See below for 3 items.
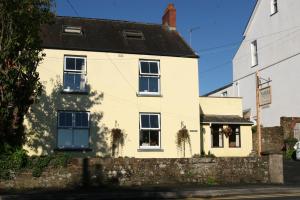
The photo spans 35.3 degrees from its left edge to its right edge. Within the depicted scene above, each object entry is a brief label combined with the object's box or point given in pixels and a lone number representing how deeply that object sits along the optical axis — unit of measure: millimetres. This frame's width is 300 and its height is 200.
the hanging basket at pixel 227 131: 28016
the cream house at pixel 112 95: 24062
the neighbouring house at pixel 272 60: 36938
